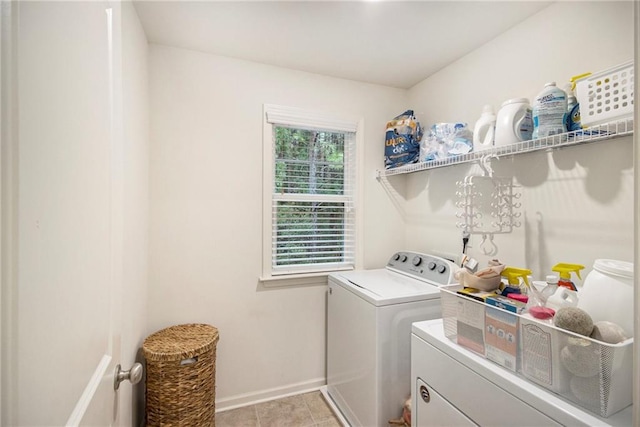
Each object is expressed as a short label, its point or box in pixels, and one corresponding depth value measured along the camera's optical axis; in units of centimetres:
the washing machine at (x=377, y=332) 162
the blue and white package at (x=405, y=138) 224
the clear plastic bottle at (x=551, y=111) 127
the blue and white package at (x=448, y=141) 185
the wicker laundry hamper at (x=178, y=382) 158
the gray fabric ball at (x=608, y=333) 75
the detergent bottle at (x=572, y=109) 127
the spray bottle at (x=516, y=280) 113
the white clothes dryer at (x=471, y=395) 79
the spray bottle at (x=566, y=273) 106
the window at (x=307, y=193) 218
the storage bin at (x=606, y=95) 102
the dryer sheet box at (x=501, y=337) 92
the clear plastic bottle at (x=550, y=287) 101
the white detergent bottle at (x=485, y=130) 162
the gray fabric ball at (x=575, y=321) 77
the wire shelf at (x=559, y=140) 110
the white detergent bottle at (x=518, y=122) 145
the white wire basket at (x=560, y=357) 73
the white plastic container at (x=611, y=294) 81
